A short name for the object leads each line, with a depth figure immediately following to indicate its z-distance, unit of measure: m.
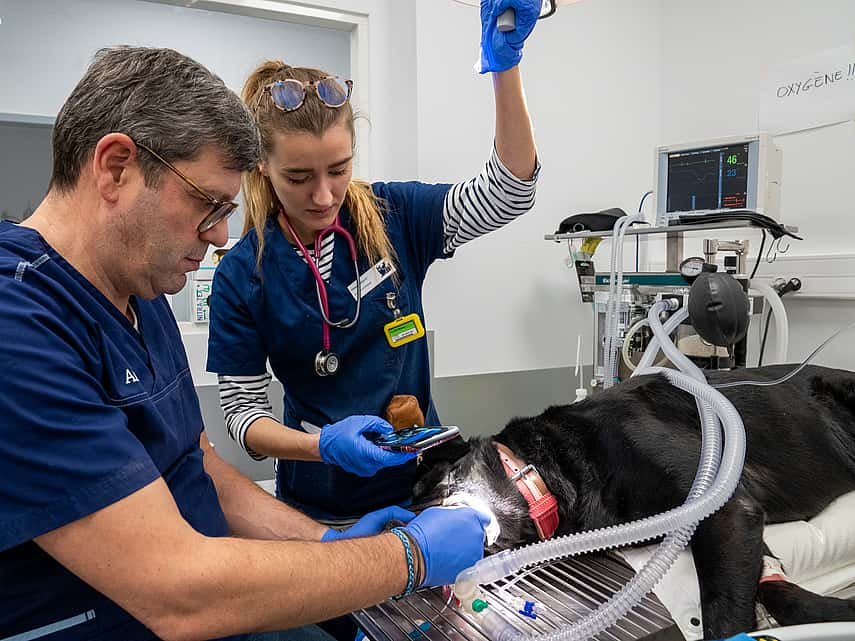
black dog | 1.04
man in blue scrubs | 0.67
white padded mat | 1.23
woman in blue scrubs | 1.32
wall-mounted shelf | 1.96
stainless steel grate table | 0.87
